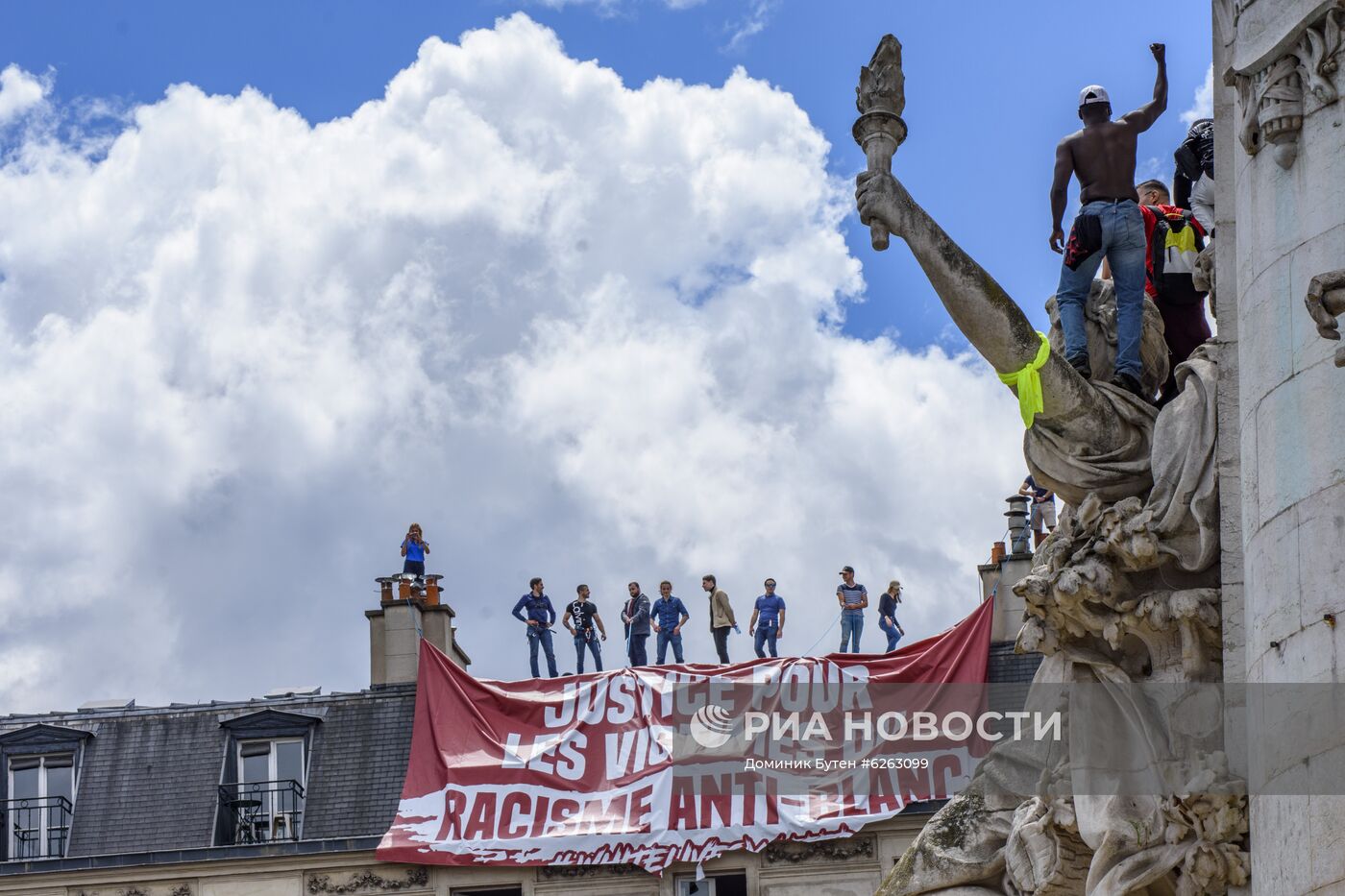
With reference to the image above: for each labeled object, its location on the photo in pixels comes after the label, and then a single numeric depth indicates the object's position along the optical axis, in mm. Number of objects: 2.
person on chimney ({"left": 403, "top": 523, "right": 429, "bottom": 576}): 53375
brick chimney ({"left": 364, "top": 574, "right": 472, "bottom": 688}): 51688
